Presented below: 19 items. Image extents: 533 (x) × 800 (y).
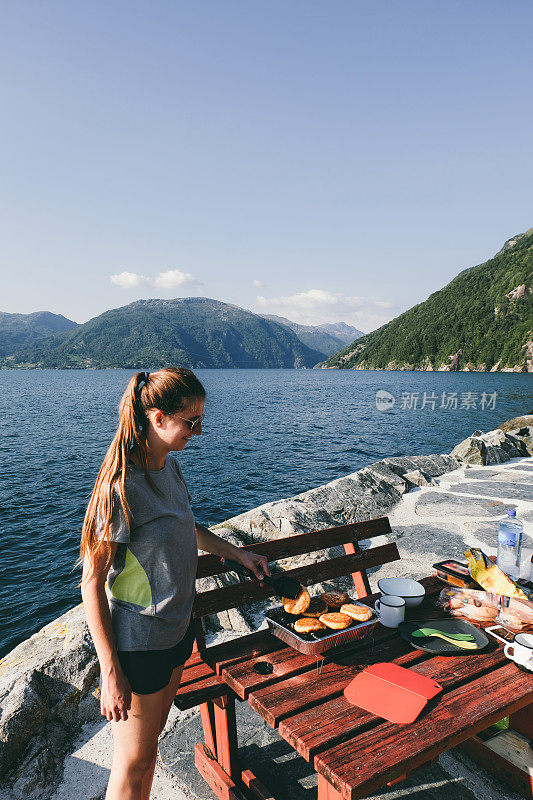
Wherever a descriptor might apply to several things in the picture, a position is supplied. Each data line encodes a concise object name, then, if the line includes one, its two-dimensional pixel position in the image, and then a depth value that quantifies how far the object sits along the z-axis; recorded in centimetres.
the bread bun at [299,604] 270
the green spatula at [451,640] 260
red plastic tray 209
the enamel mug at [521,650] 244
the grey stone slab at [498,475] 1045
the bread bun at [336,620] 258
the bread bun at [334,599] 281
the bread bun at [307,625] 255
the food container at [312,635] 246
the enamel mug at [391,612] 286
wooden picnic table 184
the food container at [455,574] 336
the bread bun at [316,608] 271
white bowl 303
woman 191
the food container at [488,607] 285
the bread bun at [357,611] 265
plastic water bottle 349
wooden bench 264
